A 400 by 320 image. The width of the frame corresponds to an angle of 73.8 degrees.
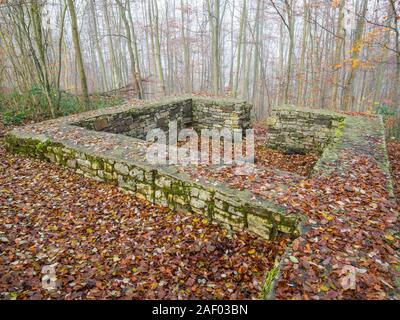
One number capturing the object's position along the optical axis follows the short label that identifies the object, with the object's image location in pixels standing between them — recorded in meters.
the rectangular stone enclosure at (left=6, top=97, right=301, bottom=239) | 3.46
